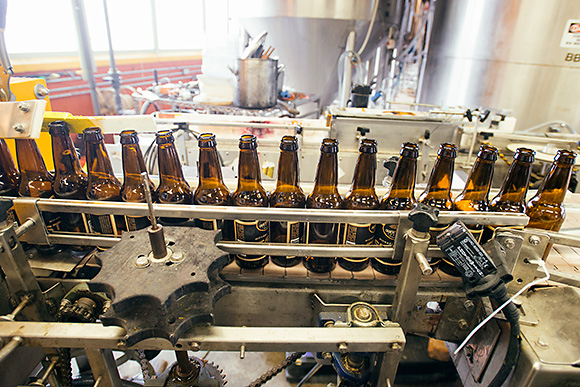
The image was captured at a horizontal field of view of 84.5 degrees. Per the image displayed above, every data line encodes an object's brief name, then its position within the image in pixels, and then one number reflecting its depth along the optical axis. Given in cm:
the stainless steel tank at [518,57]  218
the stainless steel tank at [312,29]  294
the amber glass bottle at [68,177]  81
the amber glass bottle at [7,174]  85
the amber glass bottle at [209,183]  78
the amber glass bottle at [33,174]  83
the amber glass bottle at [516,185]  75
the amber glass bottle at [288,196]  77
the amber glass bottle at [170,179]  79
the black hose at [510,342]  60
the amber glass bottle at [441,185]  76
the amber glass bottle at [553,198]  76
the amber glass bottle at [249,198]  75
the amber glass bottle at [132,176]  77
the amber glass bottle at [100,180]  78
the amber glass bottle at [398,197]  75
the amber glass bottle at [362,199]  76
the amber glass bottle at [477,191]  75
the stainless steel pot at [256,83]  239
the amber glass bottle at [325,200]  77
